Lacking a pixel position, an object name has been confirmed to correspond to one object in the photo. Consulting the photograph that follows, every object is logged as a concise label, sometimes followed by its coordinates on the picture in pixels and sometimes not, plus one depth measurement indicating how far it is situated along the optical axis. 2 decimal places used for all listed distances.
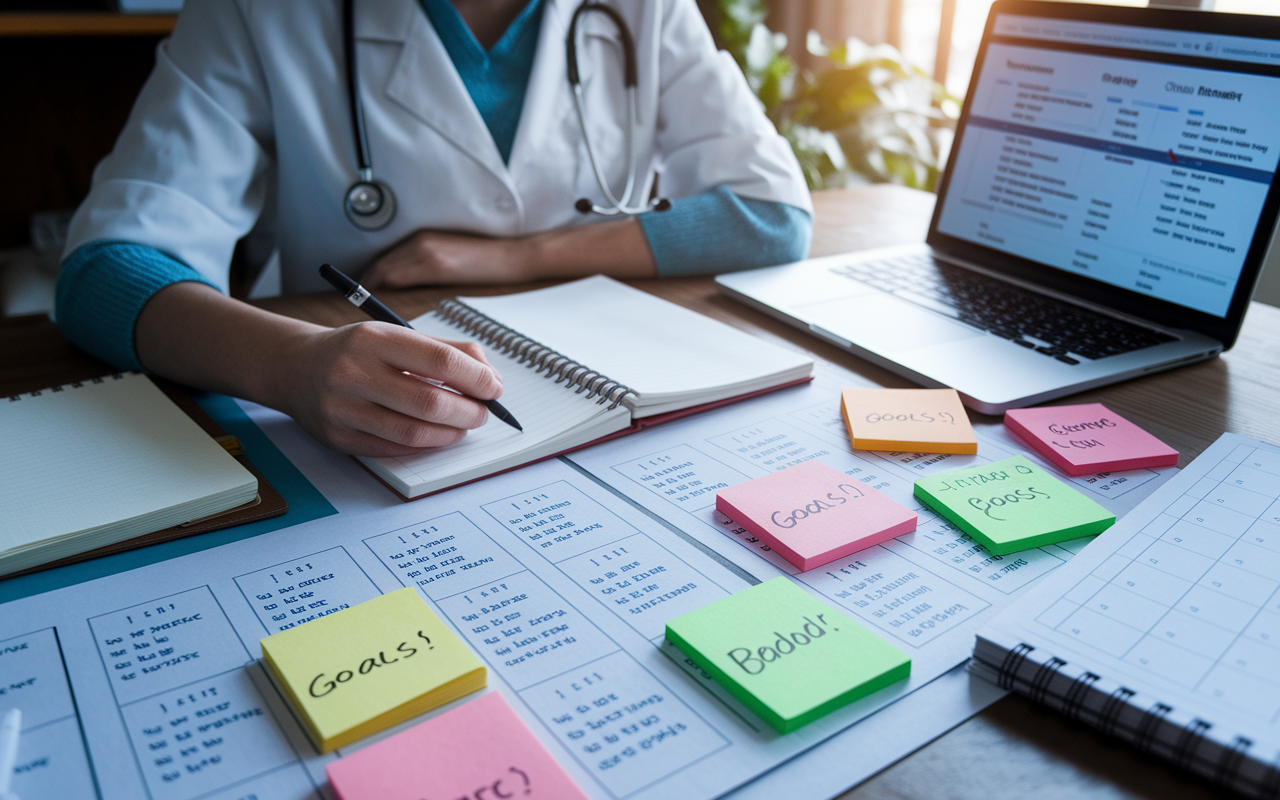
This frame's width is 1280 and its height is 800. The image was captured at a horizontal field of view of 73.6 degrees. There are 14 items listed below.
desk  0.38
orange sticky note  0.66
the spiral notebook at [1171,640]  0.37
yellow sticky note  0.39
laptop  0.79
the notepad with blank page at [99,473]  0.52
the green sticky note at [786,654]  0.40
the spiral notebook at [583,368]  0.63
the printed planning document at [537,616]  0.38
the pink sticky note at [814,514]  0.53
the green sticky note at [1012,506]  0.54
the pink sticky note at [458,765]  0.36
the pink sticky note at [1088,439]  0.63
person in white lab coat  0.79
